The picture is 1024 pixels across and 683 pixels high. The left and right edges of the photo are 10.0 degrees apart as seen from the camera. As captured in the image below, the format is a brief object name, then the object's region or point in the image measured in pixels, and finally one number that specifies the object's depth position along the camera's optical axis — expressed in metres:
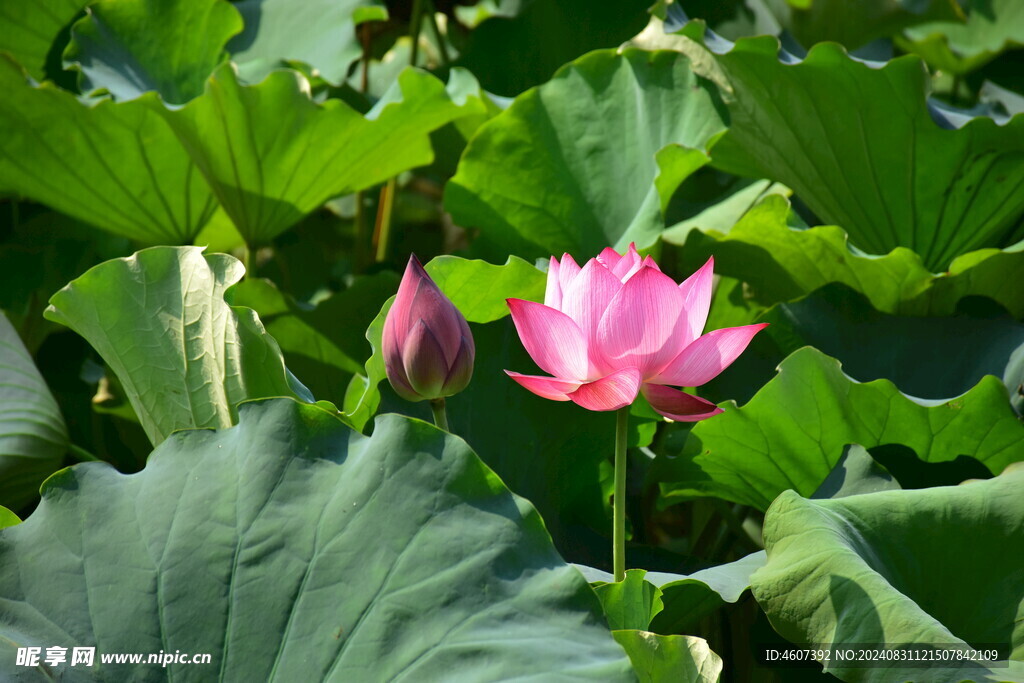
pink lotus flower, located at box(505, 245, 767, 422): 4.11
